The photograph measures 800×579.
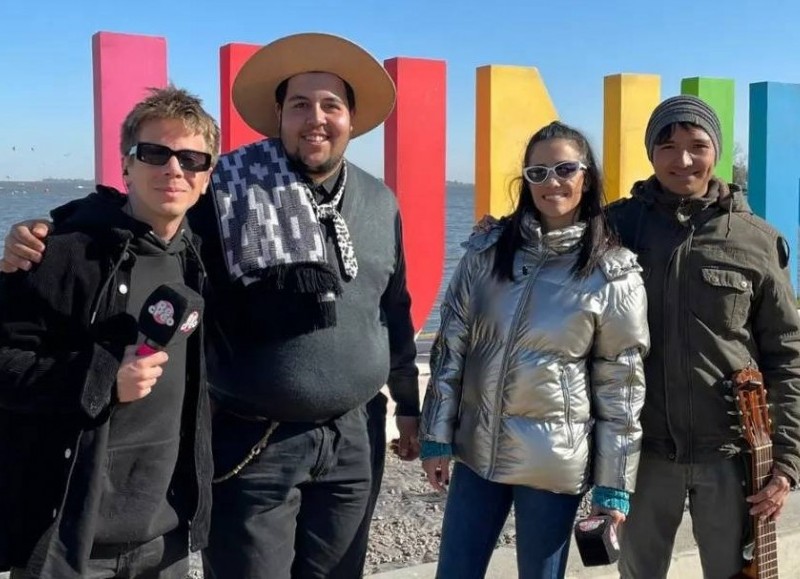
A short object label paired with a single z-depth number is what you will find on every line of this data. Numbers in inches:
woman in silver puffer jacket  110.8
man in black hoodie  86.3
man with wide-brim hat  110.0
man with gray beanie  119.2
